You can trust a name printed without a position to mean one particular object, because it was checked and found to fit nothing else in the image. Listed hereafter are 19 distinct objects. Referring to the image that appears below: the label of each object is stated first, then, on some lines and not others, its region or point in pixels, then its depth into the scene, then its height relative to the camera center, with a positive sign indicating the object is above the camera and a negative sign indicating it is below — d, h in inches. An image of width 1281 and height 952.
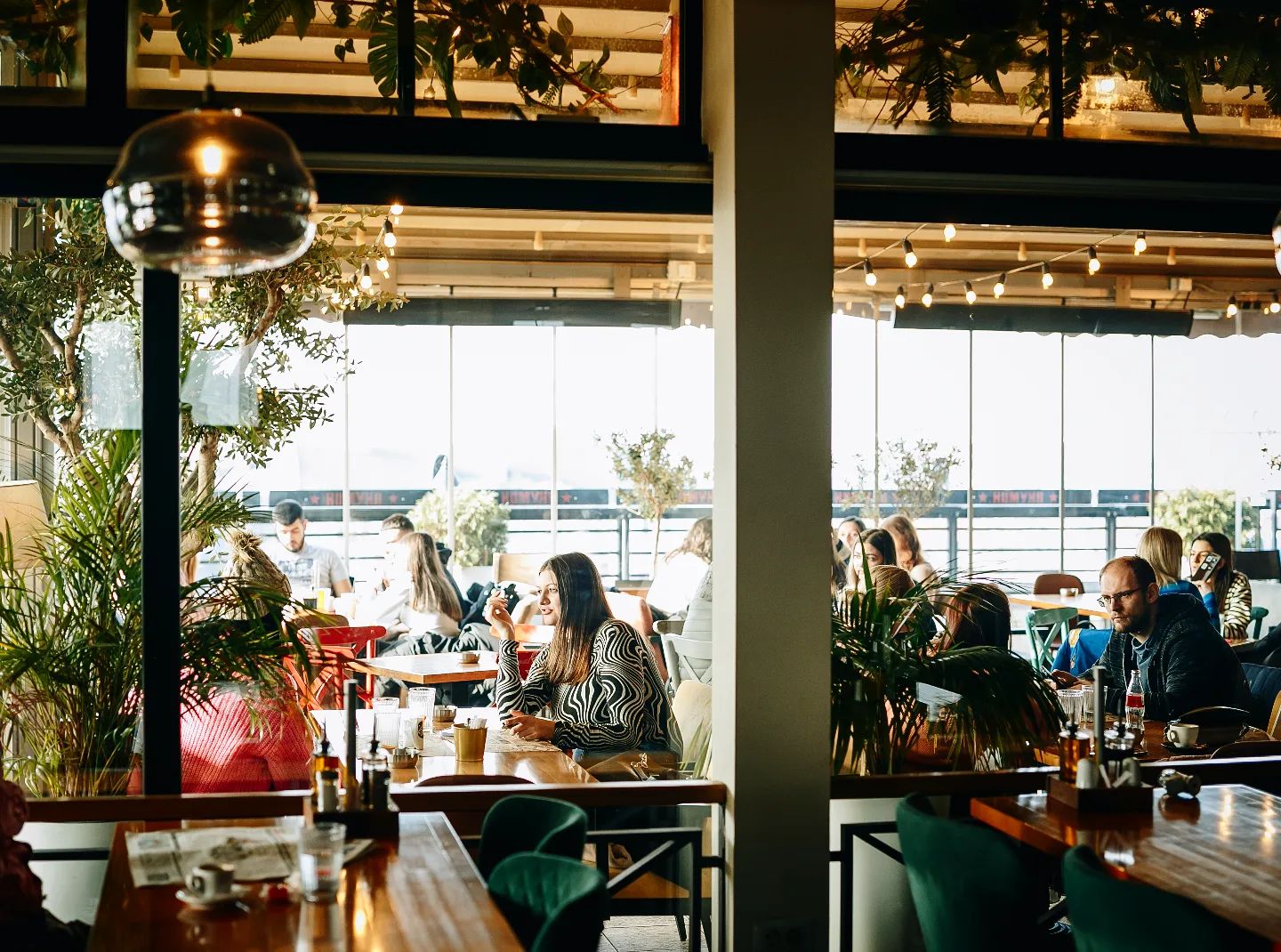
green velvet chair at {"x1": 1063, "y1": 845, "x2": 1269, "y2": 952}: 85.1 -30.5
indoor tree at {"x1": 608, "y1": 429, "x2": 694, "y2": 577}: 231.3 +2.7
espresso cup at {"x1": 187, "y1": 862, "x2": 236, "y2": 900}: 94.3 -30.0
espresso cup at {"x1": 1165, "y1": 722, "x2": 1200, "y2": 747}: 172.6 -34.4
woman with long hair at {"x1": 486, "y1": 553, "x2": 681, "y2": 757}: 183.5 -29.8
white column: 139.3 +2.3
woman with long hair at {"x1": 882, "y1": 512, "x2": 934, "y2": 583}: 322.3 -14.6
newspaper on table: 102.1 -31.6
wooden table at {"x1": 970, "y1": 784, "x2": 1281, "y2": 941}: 100.5 -33.4
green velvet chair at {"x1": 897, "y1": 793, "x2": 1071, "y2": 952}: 106.2 -34.8
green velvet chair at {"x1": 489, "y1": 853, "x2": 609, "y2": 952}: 91.8 -32.5
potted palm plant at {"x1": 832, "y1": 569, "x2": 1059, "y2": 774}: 149.6 -25.0
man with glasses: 198.1 -25.6
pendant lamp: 89.0 +21.7
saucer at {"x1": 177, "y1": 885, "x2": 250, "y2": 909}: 93.7 -31.2
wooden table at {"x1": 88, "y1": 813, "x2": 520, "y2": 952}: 87.8 -32.1
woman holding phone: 314.2 -25.6
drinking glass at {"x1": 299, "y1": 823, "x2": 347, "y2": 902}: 97.6 -29.5
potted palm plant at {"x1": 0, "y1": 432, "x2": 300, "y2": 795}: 138.1 -17.0
